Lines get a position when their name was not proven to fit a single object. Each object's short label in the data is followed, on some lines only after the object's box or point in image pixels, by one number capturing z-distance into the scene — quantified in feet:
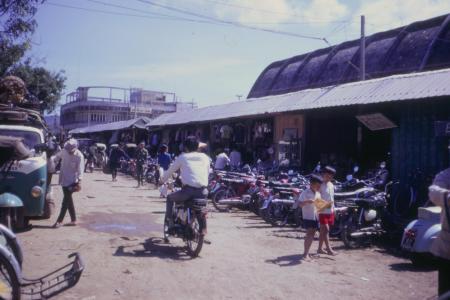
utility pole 63.77
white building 181.37
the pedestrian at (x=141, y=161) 64.39
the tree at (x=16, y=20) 39.17
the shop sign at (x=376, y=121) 38.24
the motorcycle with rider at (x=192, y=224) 24.07
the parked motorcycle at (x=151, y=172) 70.16
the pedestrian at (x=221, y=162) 51.57
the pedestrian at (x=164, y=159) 54.13
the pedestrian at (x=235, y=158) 56.57
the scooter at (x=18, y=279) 14.38
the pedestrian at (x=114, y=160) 71.41
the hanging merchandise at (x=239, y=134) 62.39
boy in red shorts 26.03
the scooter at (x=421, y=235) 22.39
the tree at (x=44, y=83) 84.12
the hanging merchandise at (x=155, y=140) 92.94
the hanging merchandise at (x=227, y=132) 64.59
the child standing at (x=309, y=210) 24.77
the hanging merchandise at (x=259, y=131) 57.93
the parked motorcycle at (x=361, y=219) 28.43
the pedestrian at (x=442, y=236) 11.94
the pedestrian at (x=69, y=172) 31.40
